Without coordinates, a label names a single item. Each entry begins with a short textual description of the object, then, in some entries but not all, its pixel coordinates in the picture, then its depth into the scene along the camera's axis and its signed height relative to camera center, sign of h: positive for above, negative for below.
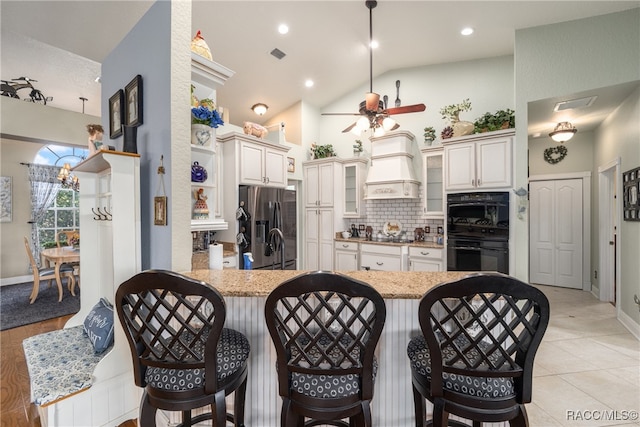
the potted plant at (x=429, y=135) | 4.51 +1.21
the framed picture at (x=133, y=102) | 2.06 +0.82
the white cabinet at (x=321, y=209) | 5.06 +0.06
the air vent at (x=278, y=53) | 4.02 +2.25
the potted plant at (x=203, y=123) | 2.09 +0.66
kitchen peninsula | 1.57 -0.76
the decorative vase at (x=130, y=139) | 1.97 +0.51
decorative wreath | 5.03 +1.03
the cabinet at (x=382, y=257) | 4.29 -0.70
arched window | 6.05 +0.17
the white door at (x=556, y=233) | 4.97 -0.38
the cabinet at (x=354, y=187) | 5.04 +0.44
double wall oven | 3.51 -0.25
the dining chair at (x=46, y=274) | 4.40 -0.98
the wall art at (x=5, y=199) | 5.54 +0.27
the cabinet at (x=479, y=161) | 3.51 +0.66
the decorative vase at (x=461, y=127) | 3.90 +1.16
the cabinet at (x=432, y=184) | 4.34 +0.43
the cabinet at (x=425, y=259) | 4.03 -0.67
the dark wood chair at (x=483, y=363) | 0.98 -0.58
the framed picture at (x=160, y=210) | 1.82 +0.02
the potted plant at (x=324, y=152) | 5.30 +1.12
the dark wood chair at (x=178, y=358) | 1.09 -0.61
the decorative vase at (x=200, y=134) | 2.09 +0.58
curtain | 5.83 +0.42
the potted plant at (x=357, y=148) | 5.18 +1.15
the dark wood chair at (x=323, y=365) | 1.03 -0.60
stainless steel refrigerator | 3.75 -0.14
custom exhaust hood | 4.48 +0.69
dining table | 4.50 -0.70
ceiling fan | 2.89 +1.00
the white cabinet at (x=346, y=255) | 4.80 -0.72
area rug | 3.77 -1.38
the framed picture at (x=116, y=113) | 2.33 +0.84
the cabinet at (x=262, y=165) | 3.79 +0.68
